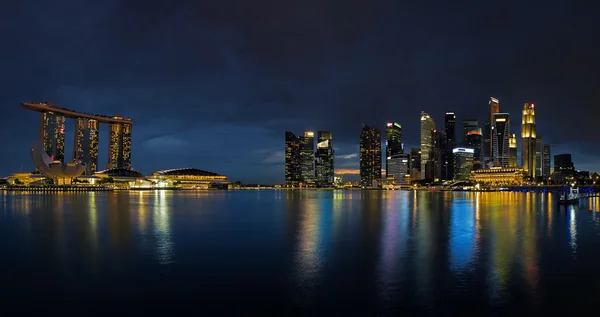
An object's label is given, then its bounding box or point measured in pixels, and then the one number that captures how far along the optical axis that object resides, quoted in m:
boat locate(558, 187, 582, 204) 66.36
